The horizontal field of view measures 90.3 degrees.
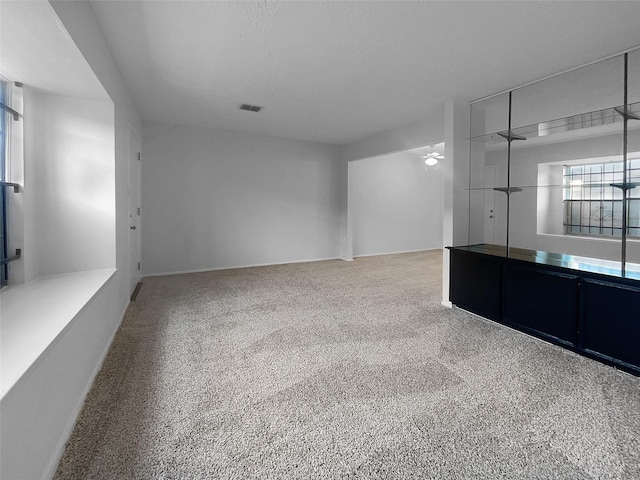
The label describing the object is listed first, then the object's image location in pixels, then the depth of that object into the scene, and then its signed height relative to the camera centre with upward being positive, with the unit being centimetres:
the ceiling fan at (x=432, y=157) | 671 +160
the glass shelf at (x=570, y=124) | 260 +102
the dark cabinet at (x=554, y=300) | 235 -59
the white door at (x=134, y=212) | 389 +26
